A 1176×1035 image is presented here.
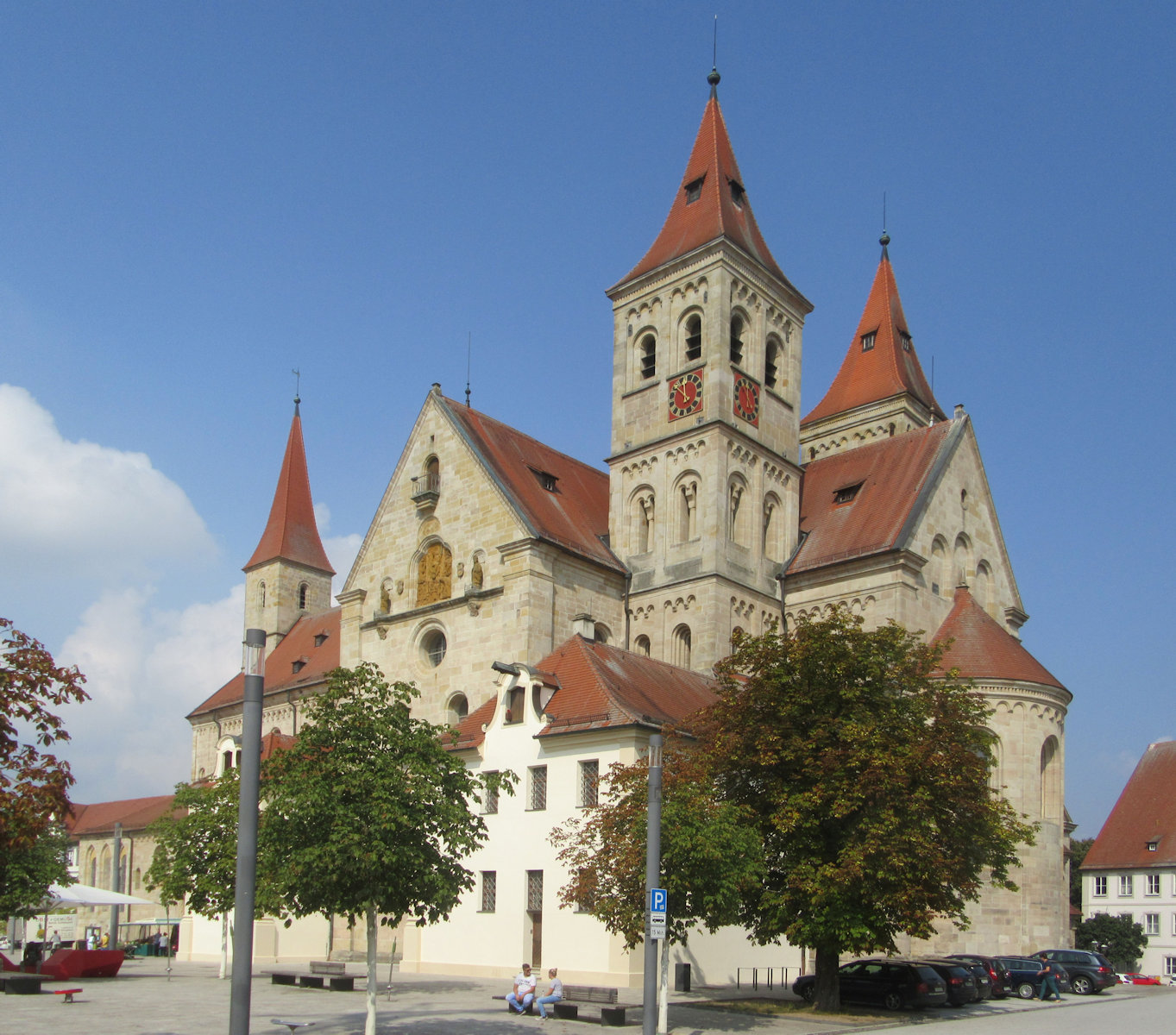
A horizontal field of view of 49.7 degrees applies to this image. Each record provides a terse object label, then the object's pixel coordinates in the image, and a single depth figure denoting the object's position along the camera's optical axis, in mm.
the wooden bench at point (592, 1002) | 21266
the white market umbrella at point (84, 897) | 36000
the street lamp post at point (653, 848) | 17688
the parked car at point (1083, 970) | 33625
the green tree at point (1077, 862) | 75500
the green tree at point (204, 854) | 30062
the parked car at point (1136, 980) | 43781
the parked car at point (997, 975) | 30266
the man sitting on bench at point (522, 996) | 22500
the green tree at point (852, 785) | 24188
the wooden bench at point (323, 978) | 27688
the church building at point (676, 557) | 31906
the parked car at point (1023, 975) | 30734
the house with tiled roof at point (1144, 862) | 56125
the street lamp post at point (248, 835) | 11234
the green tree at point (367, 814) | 17500
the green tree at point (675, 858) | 21938
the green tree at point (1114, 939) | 51781
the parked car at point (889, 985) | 26406
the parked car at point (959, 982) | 26750
